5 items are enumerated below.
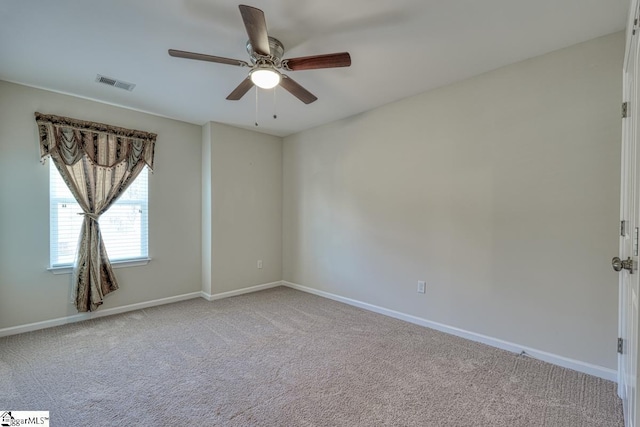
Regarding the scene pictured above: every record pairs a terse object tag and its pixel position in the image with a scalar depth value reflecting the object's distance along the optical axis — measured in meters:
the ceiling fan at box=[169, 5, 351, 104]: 1.66
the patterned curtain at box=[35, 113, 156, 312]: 3.13
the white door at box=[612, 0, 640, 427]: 1.35
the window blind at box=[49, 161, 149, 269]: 3.16
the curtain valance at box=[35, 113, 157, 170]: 3.06
